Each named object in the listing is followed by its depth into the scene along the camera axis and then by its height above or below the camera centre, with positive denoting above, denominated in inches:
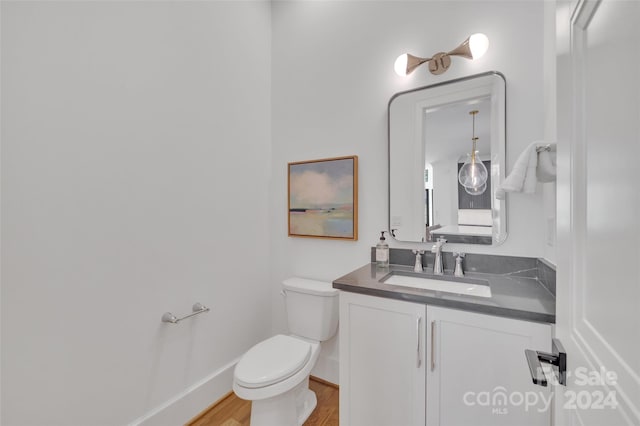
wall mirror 57.0 +11.1
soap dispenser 65.5 -10.3
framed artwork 73.0 +3.5
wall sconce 56.6 +33.3
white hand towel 41.4 +5.5
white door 15.0 -0.1
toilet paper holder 57.5 -22.2
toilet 51.7 -30.5
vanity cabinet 39.6 -25.1
